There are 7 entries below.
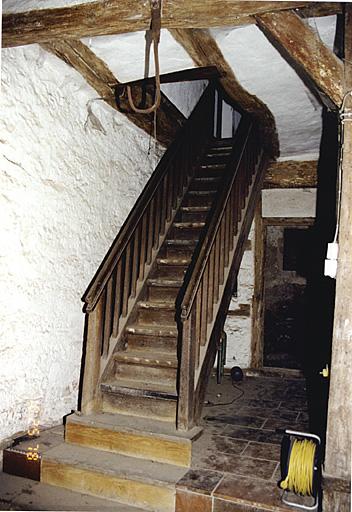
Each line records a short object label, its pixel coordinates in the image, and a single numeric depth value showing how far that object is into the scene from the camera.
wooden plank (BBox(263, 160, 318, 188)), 5.96
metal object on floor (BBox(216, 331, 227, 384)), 5.36
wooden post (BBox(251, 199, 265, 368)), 6.14
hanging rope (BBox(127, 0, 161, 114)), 2.51
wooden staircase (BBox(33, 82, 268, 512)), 3.08
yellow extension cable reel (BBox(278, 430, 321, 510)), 2.61
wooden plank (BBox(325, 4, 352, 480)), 2.54
